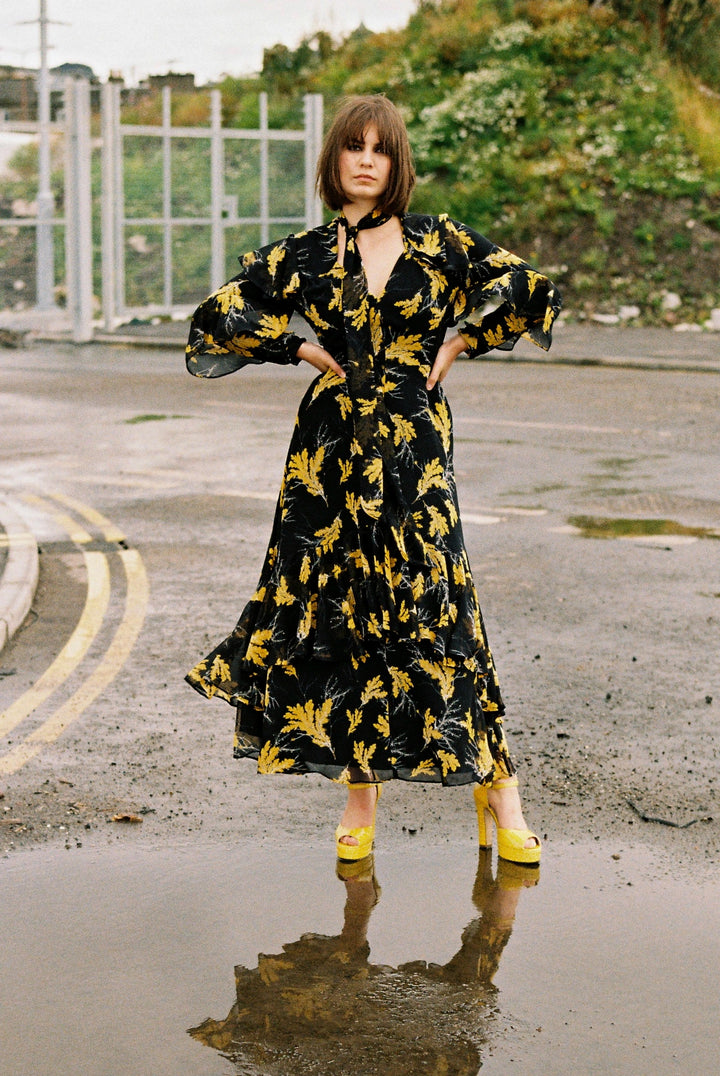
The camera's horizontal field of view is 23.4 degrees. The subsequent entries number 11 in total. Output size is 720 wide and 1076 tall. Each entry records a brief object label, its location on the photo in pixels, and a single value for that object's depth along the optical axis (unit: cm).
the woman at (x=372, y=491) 446
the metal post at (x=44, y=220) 2830
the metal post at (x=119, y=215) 2667
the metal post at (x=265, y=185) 2850
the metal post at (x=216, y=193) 2780
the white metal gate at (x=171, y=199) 2673
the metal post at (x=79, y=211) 2602
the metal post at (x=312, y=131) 2897
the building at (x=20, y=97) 2872
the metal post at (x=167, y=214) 2722
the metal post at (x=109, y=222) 2658
